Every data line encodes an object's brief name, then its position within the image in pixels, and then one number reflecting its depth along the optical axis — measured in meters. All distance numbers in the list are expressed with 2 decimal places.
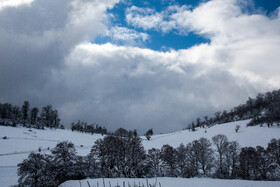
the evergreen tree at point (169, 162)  51.53
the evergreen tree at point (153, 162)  51.75
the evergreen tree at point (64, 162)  42.66
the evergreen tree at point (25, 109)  142.25
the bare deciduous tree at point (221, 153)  47.78
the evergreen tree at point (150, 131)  171.52
